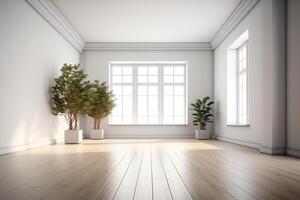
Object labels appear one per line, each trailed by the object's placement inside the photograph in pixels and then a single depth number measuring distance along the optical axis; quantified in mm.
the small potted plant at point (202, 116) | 10555
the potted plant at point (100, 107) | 10430
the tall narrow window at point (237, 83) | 8641
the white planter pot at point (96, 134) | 10570
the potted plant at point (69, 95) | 8031
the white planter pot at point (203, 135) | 10527
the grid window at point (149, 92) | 11867
